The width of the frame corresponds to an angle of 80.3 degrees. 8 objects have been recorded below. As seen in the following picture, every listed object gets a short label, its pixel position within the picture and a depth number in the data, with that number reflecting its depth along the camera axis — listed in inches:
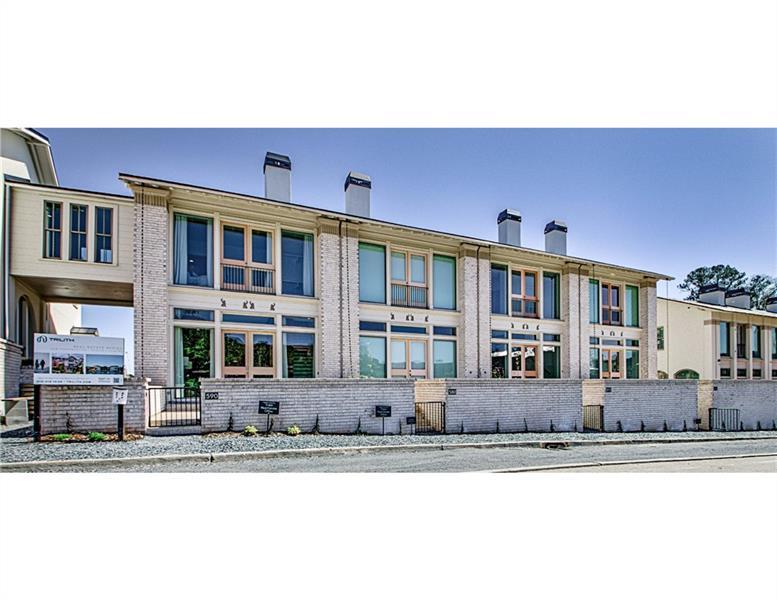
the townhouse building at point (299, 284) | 491.2
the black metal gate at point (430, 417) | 510.3
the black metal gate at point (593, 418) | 605.6
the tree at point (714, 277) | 1899.6
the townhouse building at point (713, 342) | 1058.1
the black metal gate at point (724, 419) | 689.2
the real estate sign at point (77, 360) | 365.4
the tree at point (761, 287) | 1836.9
